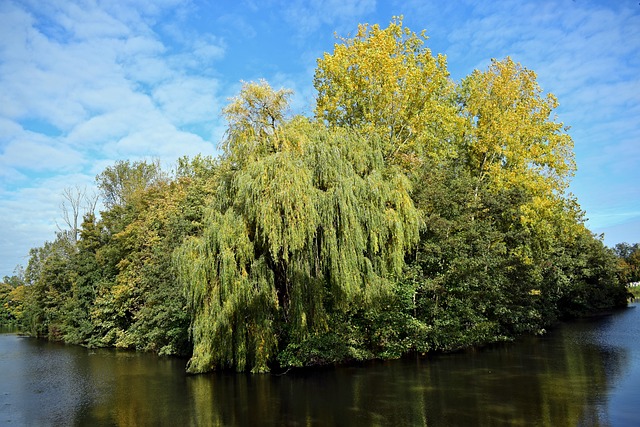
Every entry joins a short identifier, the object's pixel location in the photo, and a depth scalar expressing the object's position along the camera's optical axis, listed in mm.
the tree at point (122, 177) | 51919
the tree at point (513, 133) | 26766
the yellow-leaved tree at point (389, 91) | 24547
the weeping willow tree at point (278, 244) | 16531
